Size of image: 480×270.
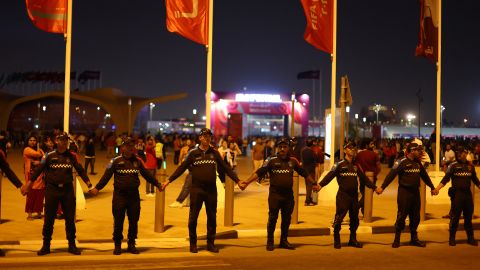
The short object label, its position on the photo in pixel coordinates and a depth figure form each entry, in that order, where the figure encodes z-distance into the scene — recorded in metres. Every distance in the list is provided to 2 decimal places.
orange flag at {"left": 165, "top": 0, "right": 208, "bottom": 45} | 13.89
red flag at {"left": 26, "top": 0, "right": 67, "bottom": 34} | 12.88
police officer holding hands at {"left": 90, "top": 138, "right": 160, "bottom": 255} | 8.81
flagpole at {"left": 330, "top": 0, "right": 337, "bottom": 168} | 15.88
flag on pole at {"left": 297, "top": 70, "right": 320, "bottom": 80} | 55.67
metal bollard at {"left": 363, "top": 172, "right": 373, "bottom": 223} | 12.73
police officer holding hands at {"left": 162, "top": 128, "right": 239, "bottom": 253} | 9.18
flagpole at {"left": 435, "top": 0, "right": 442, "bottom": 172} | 17.05
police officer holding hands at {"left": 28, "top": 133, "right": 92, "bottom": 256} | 8.70
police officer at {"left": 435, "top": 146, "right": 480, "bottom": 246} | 10.35
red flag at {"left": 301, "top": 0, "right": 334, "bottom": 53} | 15.65
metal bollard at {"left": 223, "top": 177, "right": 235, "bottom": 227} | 11.60
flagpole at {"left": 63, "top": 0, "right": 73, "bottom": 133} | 12.81
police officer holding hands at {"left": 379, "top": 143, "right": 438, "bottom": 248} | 10.00
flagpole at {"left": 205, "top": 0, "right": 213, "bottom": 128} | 14.05
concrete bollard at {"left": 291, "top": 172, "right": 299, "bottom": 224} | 12.22
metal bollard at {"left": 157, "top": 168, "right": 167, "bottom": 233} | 10.88
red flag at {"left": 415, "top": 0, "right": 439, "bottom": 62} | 17.00
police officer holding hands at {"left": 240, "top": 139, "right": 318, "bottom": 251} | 9.44
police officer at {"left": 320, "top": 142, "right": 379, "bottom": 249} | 9.84
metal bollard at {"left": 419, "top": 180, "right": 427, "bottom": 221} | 13.19
